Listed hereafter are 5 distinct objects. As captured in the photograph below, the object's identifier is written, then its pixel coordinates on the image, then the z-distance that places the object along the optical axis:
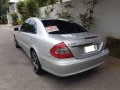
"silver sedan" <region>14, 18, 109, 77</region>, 1.95
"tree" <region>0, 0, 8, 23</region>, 19.96
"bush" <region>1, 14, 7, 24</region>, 19.22
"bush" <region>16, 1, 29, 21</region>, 9.36
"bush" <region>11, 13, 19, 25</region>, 12.78
